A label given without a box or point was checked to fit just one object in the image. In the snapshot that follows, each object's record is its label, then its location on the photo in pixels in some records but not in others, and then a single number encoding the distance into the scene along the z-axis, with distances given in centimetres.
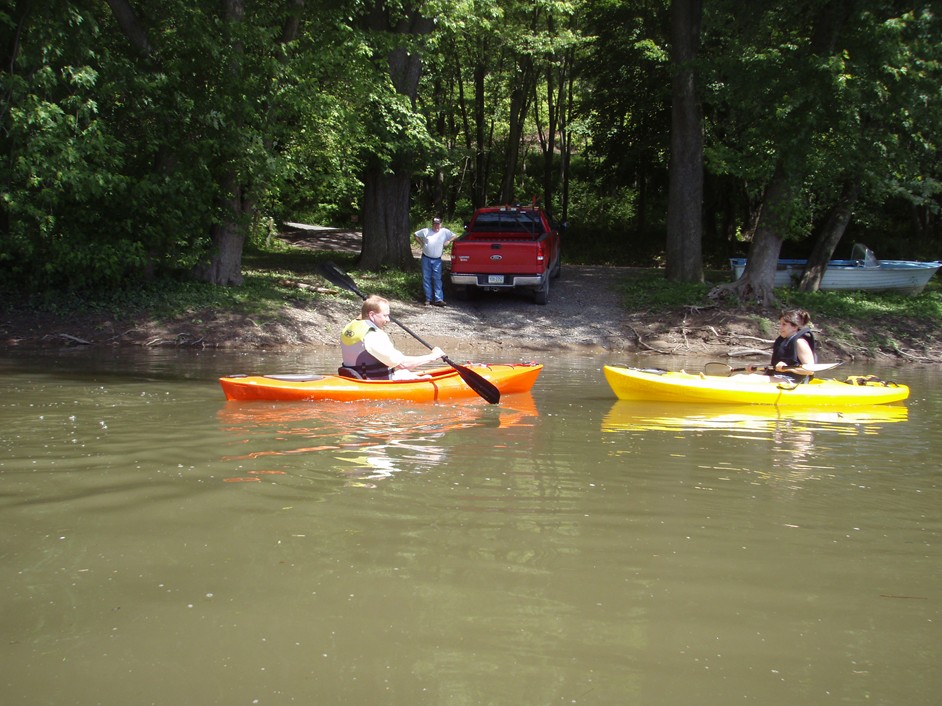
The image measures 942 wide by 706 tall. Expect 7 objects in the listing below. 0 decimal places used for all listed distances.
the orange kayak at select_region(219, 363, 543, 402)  915
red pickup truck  1661
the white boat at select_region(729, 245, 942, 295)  1908
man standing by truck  1672
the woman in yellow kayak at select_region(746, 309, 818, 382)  1009
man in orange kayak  919
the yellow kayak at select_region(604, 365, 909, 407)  1001
